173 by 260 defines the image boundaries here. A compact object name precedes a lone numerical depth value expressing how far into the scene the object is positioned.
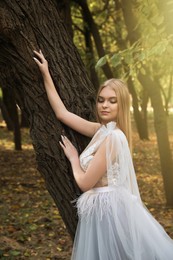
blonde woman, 3.03
